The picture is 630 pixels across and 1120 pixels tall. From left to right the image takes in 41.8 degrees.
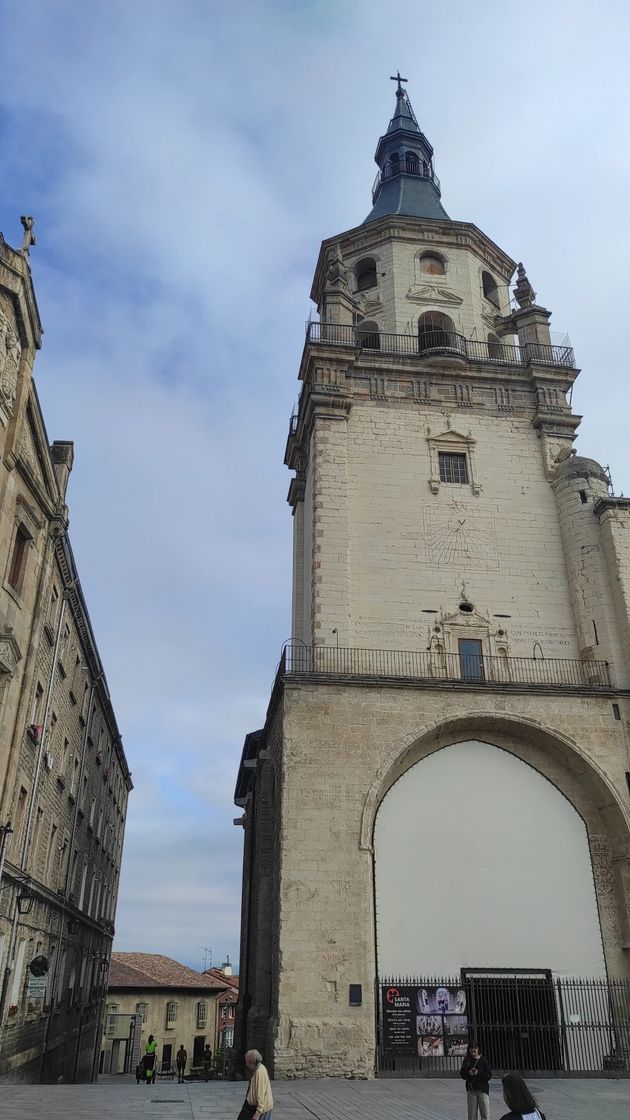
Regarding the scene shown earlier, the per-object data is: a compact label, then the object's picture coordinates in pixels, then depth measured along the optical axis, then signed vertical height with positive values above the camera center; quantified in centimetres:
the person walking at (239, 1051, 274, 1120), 877 -85
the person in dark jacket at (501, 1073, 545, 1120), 552 -54
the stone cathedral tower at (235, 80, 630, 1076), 1948 +809
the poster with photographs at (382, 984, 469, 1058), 1809 -23
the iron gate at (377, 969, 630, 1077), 1809 -26
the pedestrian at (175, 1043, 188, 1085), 3662 -207
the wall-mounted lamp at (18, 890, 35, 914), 1922 +216
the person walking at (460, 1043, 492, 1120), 1080 -85
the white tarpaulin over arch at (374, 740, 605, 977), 1972 +302
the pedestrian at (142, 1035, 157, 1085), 2955 -173
